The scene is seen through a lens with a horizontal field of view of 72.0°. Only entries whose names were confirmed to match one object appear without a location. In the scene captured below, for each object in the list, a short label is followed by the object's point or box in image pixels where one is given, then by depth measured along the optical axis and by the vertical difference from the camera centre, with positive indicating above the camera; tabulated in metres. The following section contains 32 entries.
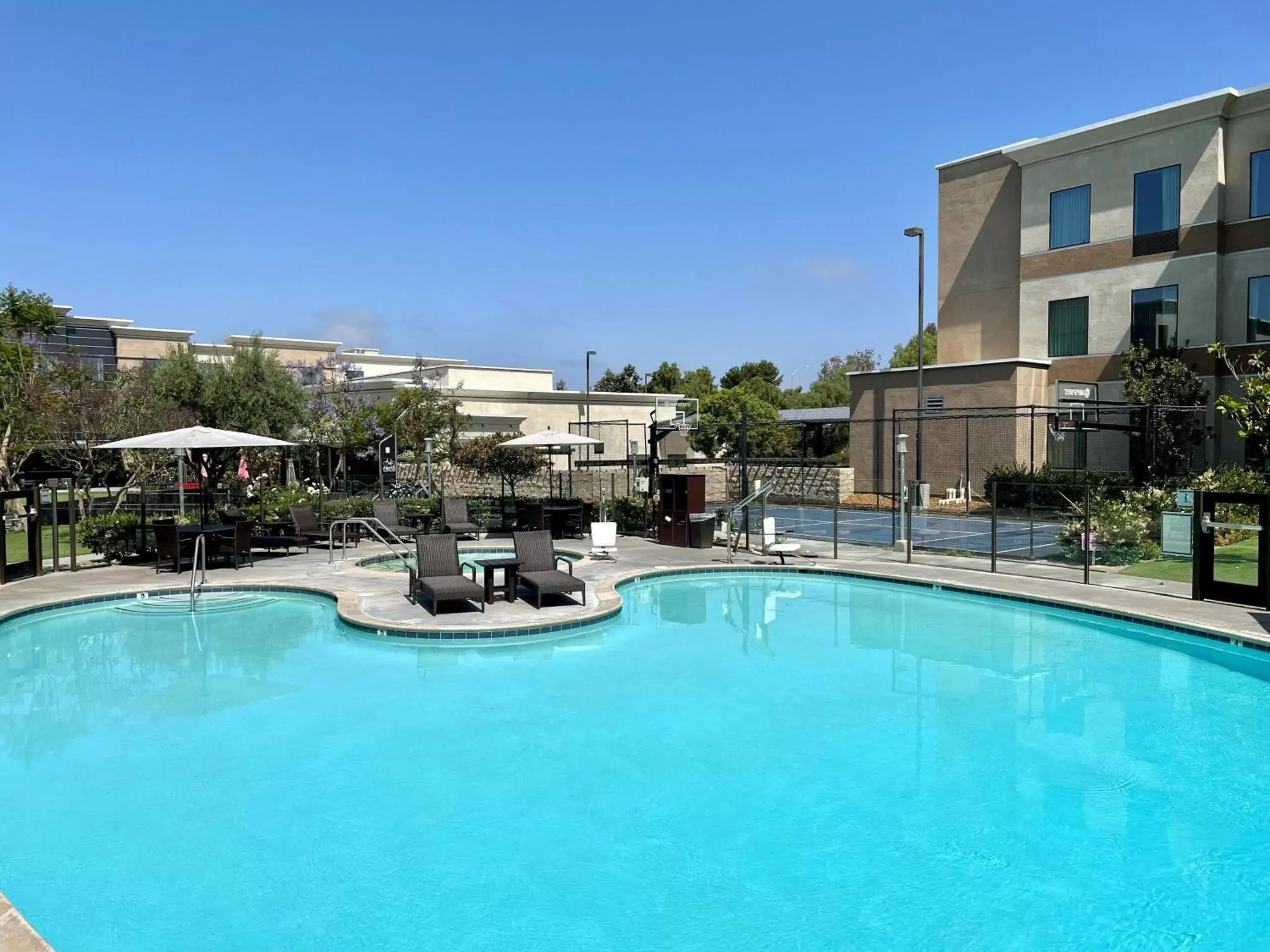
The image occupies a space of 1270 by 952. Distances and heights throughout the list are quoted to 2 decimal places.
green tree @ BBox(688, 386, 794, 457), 46.09 +2.43
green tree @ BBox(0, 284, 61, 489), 20.62 +2.38
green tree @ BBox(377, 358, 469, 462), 28.22 +1.89
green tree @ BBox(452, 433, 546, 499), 31.38 +0.61
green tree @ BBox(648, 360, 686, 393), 76.62 +8.58
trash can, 18.62 -1.18
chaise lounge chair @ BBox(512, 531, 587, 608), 13.01 -1.24
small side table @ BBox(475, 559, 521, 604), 12.43 -1.37
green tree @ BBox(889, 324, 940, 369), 68.81 +10.47
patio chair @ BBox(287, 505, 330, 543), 18.12 -0.99
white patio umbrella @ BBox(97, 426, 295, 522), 15.17 +0.62
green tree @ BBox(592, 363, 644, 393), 84.69 +9.23
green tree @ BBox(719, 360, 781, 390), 71.94 +8.60
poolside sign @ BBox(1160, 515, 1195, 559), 12.98 -0.85
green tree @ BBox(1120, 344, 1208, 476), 24.38 +2.18
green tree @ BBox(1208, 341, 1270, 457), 15.75 +1.33
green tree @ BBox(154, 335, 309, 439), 30.12 +2.90
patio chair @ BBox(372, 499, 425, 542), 18.44 -0.92
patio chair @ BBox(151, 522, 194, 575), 15.25 -1.22
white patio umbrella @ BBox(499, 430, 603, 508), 19.98 +0.83
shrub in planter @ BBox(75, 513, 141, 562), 16.75 -1.16
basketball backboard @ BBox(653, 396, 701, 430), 48.66 +3.96
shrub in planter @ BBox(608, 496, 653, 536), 20.73 -0.90
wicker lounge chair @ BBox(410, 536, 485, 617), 12.20 -1.29
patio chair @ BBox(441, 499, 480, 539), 19.16 -0.98
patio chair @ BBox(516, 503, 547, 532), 19.89 -0.97
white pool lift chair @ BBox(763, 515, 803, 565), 16.45 -1.31
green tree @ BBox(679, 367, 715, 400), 73.00 +7.91
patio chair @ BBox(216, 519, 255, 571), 15.41 -1.22
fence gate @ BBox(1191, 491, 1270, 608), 11.55 -0.93
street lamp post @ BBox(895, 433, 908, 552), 16.91 +0.00
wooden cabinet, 18.62 -0.59
